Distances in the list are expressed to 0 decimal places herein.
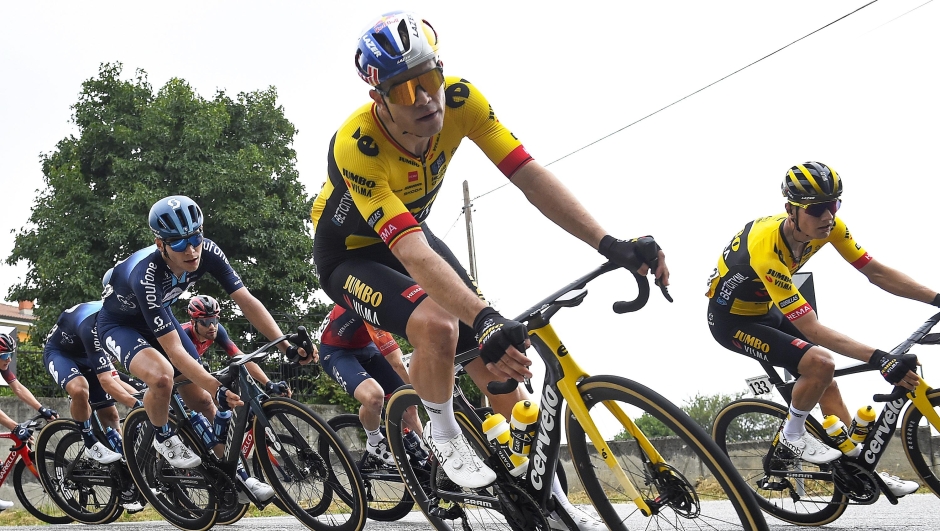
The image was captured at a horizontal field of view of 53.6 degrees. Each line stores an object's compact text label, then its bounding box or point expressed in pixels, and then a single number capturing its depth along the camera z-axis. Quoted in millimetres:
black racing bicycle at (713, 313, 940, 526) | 5758
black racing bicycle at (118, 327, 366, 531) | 6070
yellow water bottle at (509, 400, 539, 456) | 3848
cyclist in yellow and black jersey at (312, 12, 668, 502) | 3855
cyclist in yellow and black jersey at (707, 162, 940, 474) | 5879
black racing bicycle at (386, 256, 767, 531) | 3170
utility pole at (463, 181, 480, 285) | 26284
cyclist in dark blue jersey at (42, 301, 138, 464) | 8727
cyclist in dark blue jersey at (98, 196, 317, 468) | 6617
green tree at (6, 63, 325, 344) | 24078
